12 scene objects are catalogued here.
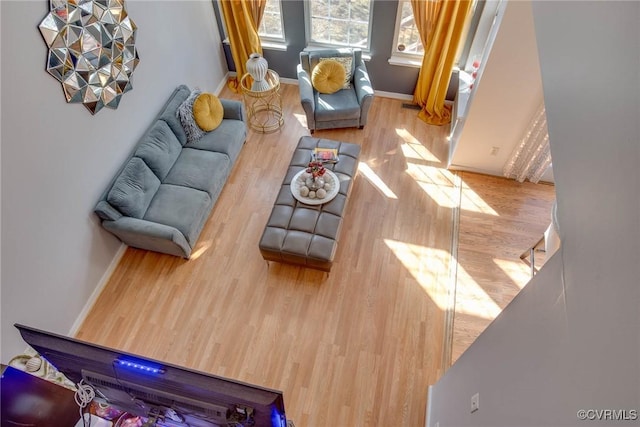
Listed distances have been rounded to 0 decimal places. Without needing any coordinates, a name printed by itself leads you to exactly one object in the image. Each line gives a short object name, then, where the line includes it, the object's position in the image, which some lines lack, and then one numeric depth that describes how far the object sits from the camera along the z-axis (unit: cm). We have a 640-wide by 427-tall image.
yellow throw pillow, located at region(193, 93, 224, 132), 436
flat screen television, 123
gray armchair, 470
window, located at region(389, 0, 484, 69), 432
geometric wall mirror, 296
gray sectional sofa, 356
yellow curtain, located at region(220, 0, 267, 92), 482
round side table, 493
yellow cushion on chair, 471
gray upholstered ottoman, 347
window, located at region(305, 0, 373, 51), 474
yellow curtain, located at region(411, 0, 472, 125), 424
